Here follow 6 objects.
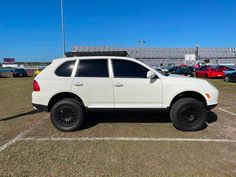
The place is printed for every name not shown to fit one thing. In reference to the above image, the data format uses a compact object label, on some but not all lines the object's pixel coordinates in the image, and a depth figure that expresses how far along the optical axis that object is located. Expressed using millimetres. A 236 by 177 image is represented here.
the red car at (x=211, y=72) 23828
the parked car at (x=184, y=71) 23203
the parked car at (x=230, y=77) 17830
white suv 5227
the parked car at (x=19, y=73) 32403
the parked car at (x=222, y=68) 24062
